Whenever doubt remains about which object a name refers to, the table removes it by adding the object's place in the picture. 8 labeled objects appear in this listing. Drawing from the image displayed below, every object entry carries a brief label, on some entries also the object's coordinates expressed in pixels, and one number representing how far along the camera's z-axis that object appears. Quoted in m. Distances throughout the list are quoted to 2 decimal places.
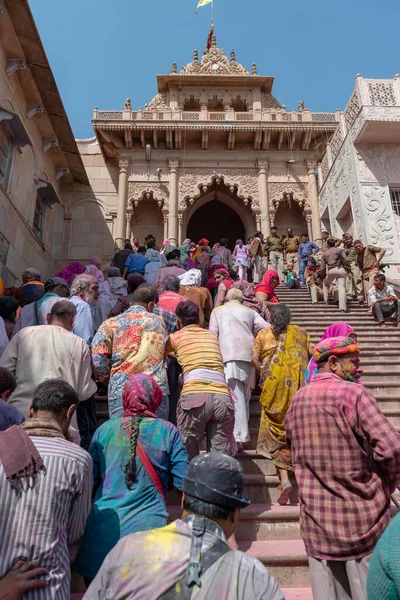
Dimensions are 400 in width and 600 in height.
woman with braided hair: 2.23
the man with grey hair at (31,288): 5.79
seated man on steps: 8.20
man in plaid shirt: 2.10
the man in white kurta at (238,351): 4.12
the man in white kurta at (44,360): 2.99
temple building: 12.65
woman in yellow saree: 3.71
